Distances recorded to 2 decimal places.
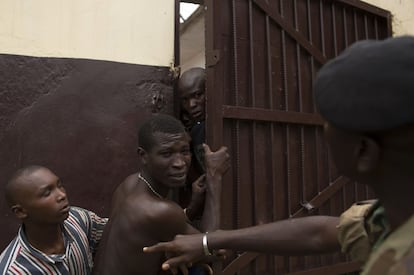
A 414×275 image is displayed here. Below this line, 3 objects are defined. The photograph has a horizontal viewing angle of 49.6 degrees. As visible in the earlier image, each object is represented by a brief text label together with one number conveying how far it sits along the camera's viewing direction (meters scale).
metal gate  2.48
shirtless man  2.09
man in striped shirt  2.02
